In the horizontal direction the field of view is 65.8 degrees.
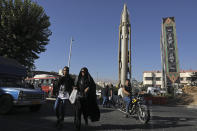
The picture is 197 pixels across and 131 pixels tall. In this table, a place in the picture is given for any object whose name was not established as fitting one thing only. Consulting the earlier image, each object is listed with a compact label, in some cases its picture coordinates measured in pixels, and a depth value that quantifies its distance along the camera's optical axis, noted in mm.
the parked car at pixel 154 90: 36500
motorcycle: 5703
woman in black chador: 4391
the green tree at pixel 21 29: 16203
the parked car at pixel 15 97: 6566
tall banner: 28359
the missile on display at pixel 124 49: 31156
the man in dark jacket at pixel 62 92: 4762
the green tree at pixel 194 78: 51581
